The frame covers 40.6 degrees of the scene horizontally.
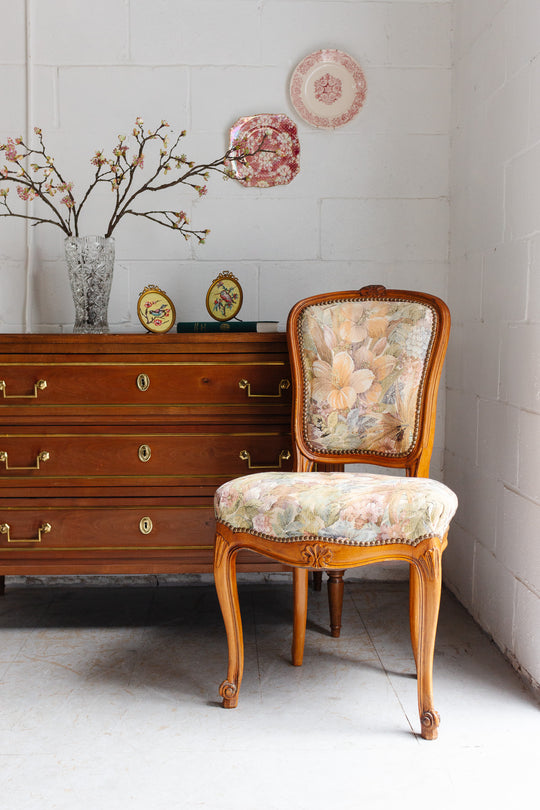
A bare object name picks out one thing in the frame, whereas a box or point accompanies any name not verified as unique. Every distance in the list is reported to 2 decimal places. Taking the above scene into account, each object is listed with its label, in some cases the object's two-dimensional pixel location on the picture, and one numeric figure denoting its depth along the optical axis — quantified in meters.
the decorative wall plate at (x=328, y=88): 2.75
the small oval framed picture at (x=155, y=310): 2.50
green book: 2.41
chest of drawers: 2.26
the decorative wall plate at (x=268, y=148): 2.76
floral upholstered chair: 1.70
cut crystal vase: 2.42
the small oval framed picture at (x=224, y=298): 2.55
